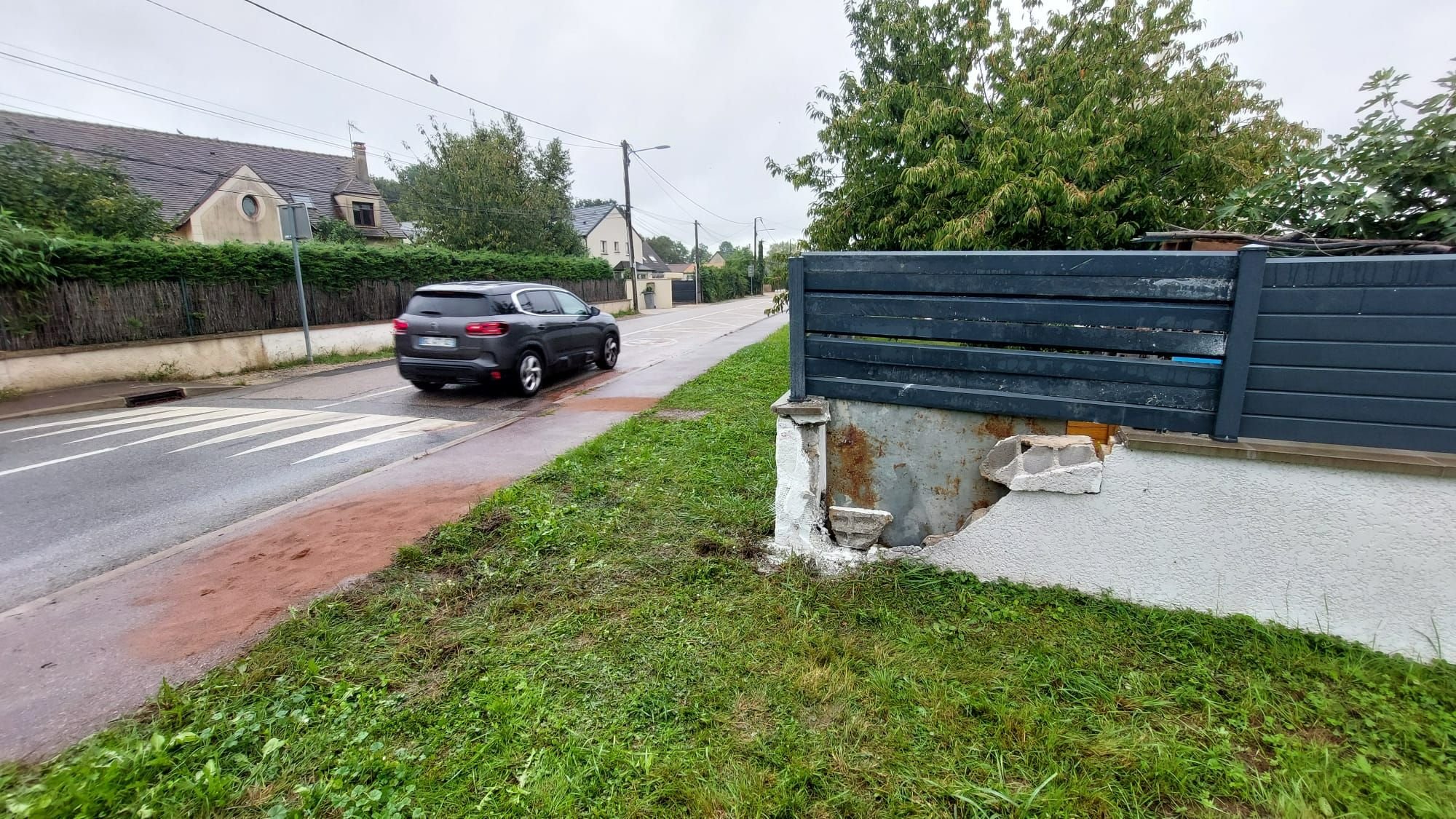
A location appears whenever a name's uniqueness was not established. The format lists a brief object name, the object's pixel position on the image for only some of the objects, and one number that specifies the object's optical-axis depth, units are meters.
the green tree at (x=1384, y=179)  2.89
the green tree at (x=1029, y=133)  6.46
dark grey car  8.52
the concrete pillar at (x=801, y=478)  3.29
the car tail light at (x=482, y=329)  8.48
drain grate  8.95
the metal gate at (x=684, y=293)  47.19
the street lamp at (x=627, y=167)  29.89
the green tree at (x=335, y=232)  25.23
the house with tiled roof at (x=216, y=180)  20.05
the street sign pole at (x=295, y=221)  11.20
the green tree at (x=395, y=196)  44.54
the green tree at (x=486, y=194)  26.61
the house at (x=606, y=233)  48.62
